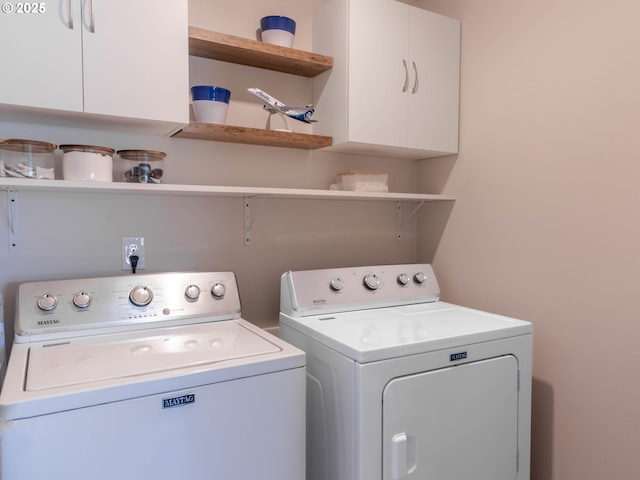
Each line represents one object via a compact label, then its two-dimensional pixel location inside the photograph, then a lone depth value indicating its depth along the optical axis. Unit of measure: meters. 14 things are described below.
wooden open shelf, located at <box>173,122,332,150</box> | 1.73
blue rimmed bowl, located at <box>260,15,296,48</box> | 1.91
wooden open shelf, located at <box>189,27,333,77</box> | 1.71
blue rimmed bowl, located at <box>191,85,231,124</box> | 1.75
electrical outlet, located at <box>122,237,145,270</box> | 1.80
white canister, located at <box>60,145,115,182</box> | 1.49
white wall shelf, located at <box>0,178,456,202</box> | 1.42
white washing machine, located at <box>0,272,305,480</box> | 1.04
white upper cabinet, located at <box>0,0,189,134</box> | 1.34
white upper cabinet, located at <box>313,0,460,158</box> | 1.93
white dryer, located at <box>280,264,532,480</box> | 1.38
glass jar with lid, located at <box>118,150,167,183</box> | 1.62
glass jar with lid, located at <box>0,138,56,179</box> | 1.41
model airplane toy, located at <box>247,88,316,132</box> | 1.90
